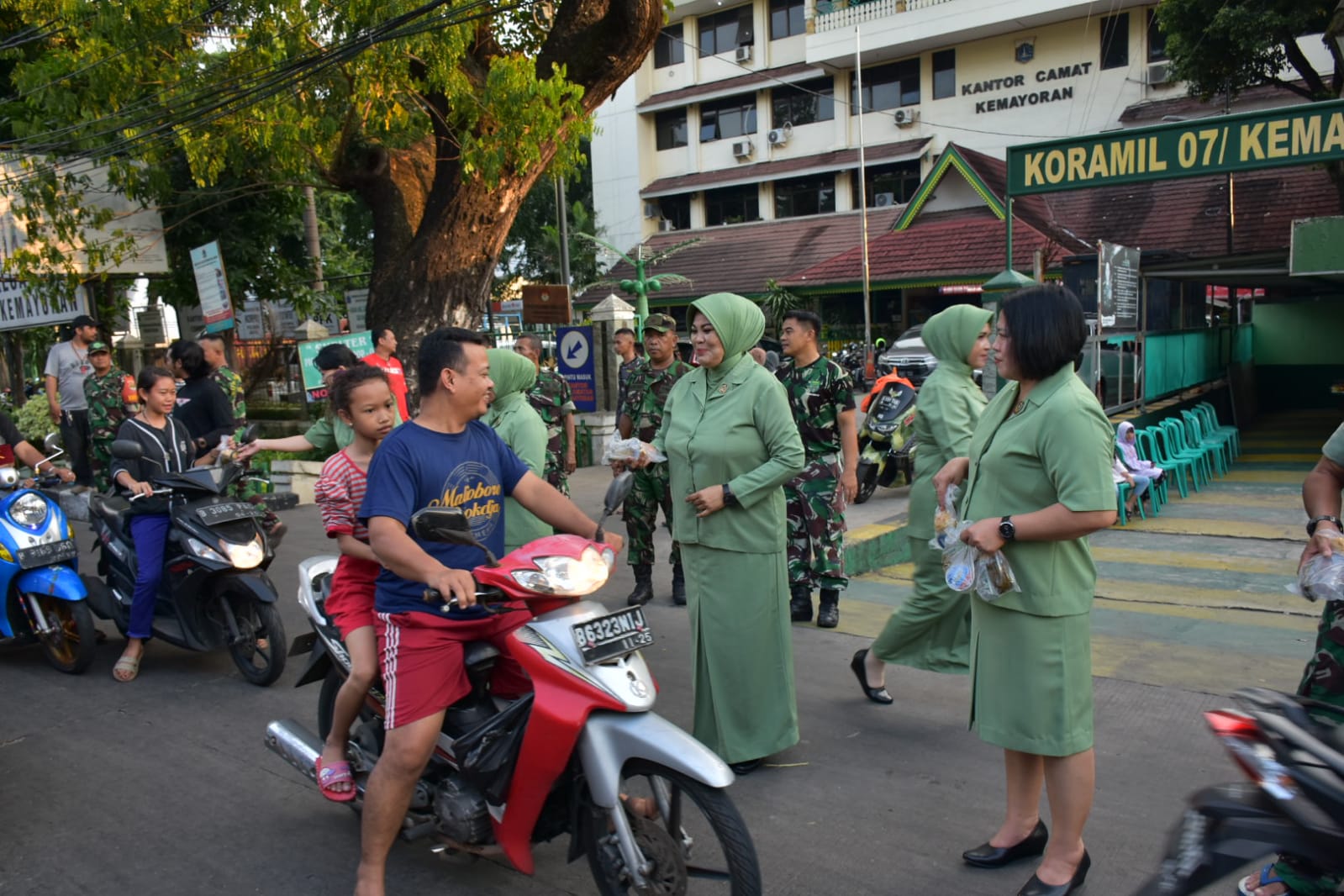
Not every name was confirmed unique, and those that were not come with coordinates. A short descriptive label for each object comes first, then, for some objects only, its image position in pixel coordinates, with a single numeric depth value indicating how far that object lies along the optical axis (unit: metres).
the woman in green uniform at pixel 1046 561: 2.81
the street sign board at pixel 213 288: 11.52
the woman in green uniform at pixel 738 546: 3.86
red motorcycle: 2.64
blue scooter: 5.49
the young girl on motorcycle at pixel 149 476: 5.45
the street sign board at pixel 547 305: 13.77
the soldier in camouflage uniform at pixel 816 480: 5.84
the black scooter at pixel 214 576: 5.23
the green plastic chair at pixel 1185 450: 10.25
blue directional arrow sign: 12.77
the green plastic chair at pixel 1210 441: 10.75
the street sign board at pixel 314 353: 11.63
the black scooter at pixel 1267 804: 1.85
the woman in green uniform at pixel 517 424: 5.02
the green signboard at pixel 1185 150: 7.62
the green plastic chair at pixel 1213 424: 11.62
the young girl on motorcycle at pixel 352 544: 3.27
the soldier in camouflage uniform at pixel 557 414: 7.28
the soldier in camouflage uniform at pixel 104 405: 8.12
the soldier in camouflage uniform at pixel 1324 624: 2.68
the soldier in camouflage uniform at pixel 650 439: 6.48
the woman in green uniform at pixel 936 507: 4.44
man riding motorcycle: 2.90
